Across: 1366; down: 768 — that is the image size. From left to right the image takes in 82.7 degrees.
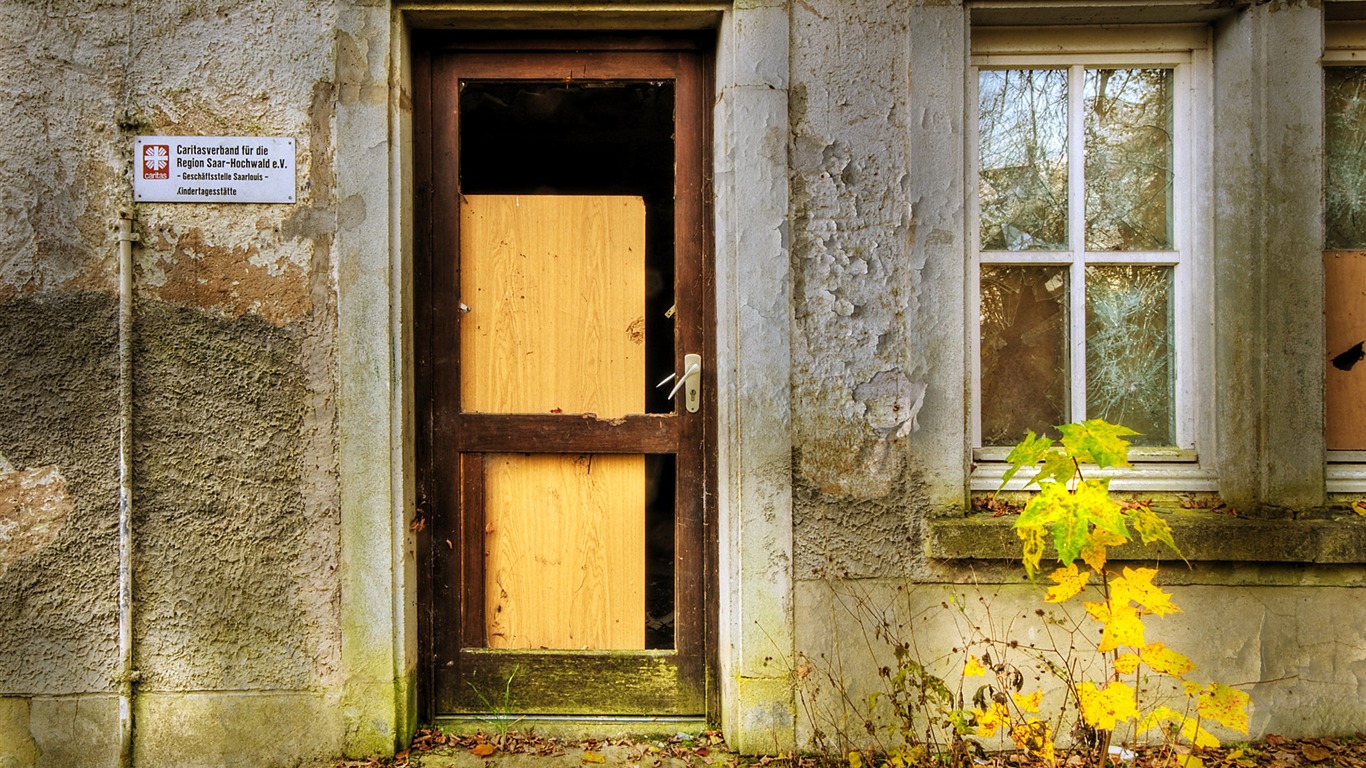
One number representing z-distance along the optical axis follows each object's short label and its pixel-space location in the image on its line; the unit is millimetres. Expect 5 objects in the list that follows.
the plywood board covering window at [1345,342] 2953
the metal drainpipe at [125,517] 2746
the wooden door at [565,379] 3014
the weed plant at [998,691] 2498
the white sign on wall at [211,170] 2770
